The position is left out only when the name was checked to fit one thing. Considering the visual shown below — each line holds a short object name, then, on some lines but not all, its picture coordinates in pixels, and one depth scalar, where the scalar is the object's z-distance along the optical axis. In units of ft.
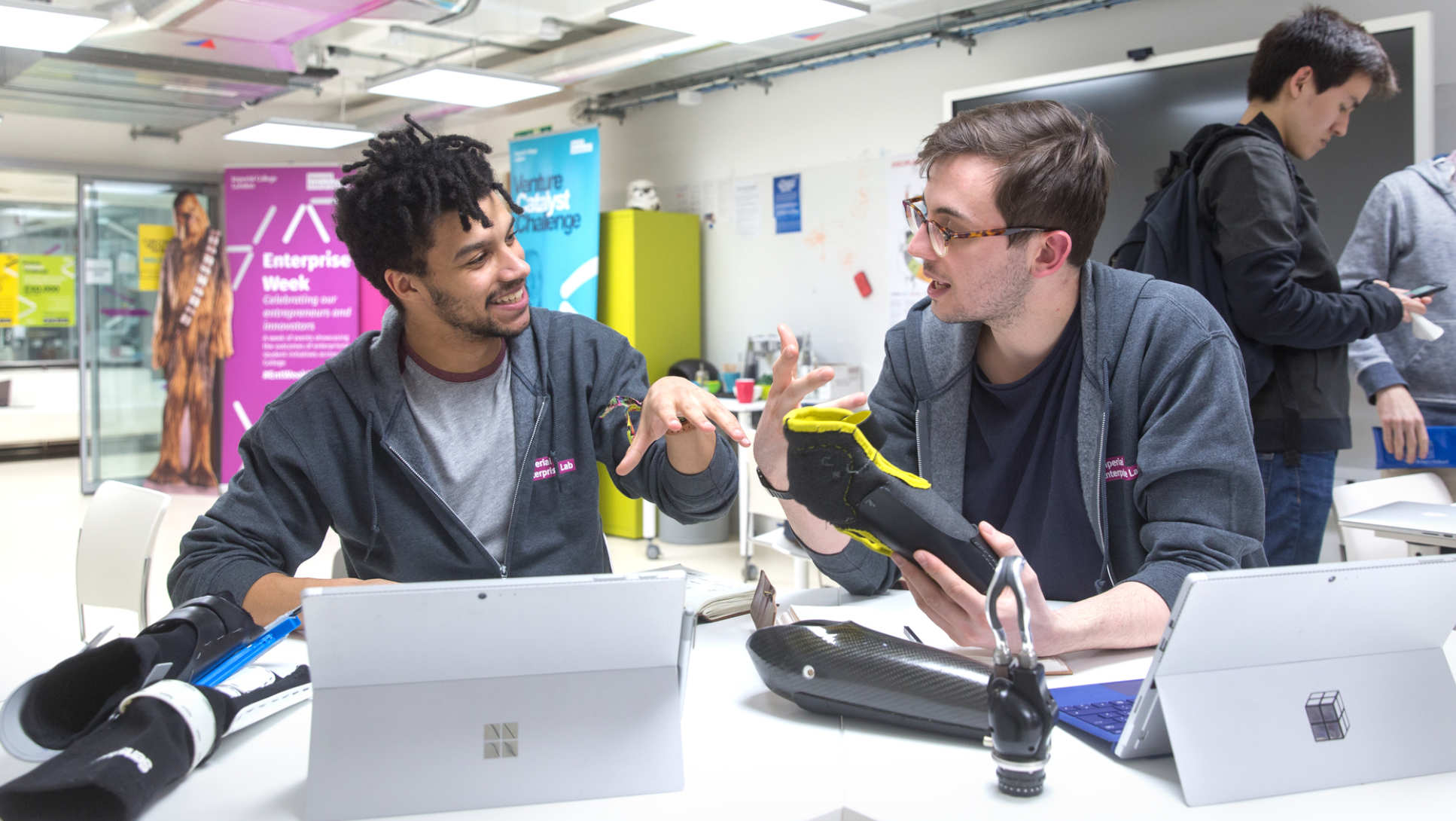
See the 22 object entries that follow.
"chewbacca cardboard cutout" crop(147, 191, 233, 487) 24.47
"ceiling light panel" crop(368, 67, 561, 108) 16.37
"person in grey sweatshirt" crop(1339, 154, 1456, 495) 9.48
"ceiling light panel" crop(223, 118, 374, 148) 20.49
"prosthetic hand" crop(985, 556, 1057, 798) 3.00
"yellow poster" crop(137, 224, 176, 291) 25.08
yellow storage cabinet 20.12
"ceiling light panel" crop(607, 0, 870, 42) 12.45
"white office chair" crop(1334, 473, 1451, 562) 7.65
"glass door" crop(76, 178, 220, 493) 24.64
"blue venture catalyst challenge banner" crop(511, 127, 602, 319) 19.99
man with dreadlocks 5.66
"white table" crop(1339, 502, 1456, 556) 6.59
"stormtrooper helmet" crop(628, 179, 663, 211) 20.67
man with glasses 4.72
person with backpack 7.15
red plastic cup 17.43
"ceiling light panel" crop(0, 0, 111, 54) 12.83
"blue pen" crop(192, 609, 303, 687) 3.79
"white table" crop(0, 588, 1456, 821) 3.02
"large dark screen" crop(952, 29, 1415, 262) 11.79
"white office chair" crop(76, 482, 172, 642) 8.07
